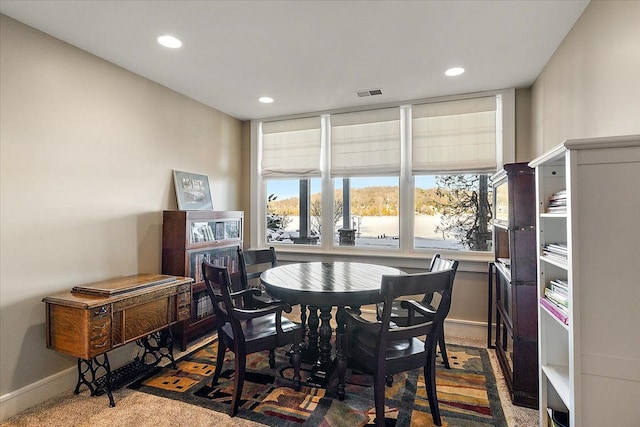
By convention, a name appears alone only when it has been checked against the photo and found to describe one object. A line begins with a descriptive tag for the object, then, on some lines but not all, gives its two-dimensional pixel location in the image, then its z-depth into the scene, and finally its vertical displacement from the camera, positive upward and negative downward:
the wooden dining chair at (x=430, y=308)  2.73 -0.81
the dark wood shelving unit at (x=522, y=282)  2.26 -0.43
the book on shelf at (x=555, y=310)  1.59 -0.46
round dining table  2.21 -0.49
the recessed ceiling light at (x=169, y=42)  2.50 +1.33
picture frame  3.63 +0.29
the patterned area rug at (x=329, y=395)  2.16 -1.28
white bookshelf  1.40 -0.26
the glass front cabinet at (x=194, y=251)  3.29 -0.35
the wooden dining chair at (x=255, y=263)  3.03 -0.47
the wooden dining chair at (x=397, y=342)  1.88 -0.79
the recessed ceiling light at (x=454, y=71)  3.04 +1.35
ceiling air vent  3.59 +1.36
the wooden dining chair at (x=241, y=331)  2.18 -0.82
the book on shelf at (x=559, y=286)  1.67 -0.35
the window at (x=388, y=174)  3.71 +0.53
